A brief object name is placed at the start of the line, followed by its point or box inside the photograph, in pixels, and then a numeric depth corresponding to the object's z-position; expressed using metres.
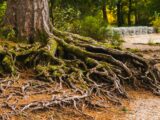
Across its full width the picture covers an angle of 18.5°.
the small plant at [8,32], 12.73
